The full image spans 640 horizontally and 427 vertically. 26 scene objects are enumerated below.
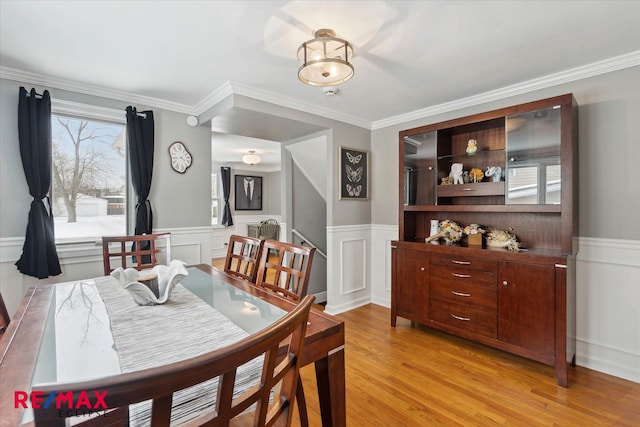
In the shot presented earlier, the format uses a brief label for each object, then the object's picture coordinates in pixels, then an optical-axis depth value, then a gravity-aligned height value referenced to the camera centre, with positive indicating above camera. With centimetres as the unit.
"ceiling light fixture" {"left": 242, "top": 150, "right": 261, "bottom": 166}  608 +106
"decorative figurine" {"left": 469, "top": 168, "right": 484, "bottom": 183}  286 +33
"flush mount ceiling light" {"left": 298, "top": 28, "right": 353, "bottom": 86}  179 +88
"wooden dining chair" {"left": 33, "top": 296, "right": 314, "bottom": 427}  41 -27
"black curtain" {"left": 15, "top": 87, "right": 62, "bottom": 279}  237 +31
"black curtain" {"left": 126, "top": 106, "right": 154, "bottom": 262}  288 +50
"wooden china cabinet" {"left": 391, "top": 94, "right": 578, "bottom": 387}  219 -19
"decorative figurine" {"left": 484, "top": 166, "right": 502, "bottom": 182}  272 +32
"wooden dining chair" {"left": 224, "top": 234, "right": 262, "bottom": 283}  203 -32
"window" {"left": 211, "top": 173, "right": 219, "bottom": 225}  727 +33
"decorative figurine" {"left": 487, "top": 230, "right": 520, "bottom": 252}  256 -27
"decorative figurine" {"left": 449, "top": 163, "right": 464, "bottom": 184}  294 +36
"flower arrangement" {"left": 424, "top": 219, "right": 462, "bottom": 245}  287 -23
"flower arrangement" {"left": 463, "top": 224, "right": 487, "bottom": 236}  280 -20
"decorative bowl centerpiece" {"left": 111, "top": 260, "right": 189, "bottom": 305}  140 -35
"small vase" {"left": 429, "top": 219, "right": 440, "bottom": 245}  310 -19
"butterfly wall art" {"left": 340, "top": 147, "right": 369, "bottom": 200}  362 +44
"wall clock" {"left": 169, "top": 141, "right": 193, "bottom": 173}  318 +57
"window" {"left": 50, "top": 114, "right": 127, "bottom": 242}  269 +31
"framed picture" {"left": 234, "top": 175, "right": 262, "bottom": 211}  765 +46
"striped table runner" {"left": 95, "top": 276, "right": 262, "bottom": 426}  78 -46
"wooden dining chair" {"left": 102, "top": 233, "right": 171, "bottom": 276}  224 -34
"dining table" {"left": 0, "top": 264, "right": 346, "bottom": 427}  88 -46
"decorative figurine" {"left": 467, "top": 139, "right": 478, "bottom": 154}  283 +58
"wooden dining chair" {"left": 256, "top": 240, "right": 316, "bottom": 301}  165 -34
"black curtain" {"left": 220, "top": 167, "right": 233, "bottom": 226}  727 +45
